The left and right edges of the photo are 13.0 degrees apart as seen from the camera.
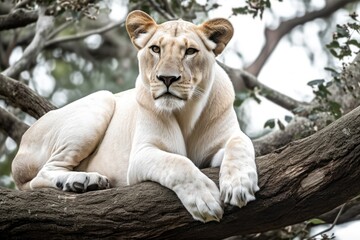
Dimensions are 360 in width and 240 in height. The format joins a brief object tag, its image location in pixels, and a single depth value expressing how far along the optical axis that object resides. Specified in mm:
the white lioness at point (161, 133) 10352
